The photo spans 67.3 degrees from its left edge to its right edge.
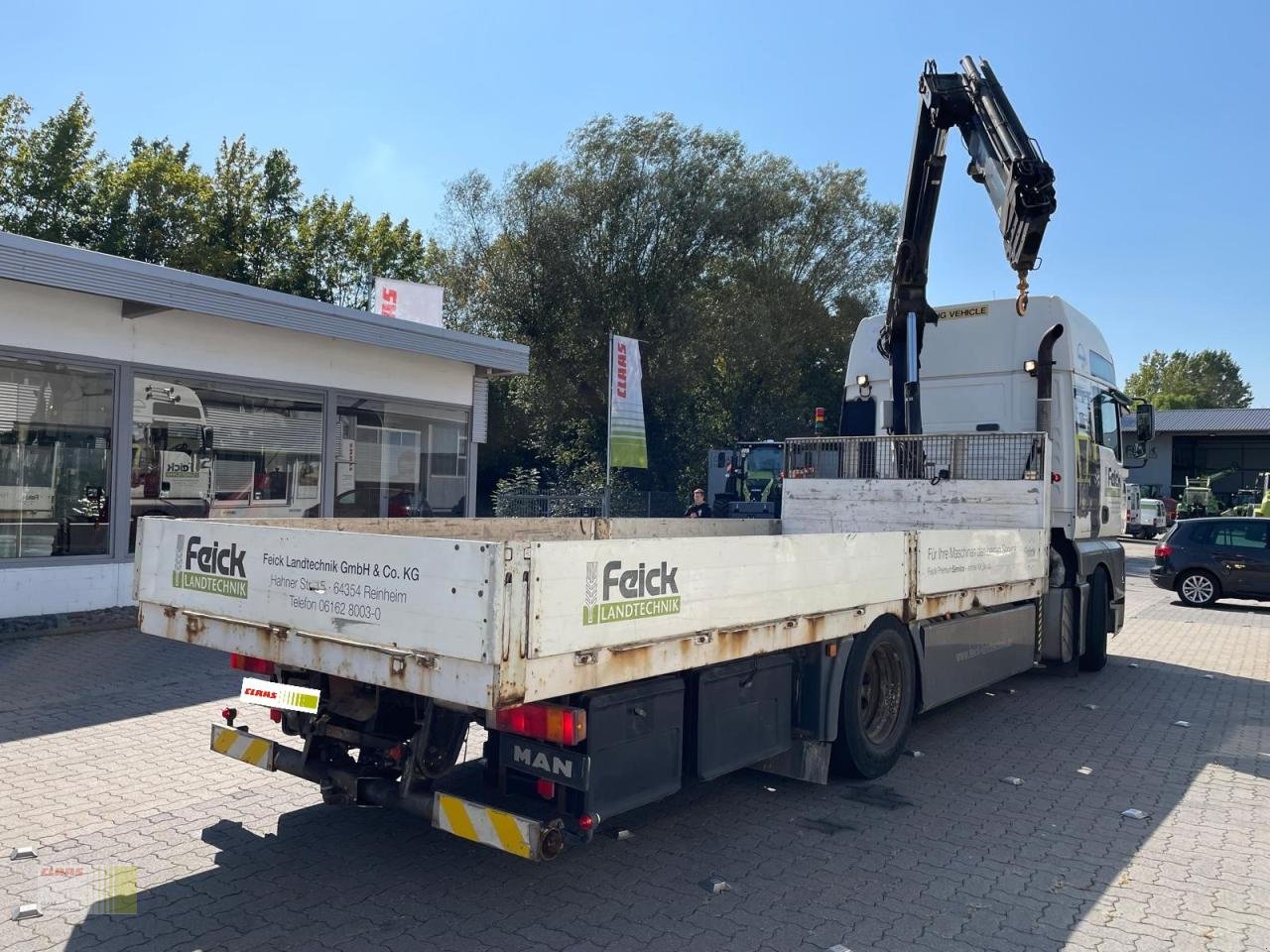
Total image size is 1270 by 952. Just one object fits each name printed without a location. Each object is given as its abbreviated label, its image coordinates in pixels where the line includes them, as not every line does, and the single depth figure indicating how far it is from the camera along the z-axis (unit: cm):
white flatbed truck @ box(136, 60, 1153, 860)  370
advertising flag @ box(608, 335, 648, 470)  2000
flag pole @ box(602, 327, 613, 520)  1952
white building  992
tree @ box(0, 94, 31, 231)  2662
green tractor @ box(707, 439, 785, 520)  2173
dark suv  1593
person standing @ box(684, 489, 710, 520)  1943
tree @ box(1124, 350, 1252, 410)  9426
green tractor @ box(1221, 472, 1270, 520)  2994
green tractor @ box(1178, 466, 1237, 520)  4191
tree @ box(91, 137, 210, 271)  2722
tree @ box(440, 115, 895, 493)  2995
